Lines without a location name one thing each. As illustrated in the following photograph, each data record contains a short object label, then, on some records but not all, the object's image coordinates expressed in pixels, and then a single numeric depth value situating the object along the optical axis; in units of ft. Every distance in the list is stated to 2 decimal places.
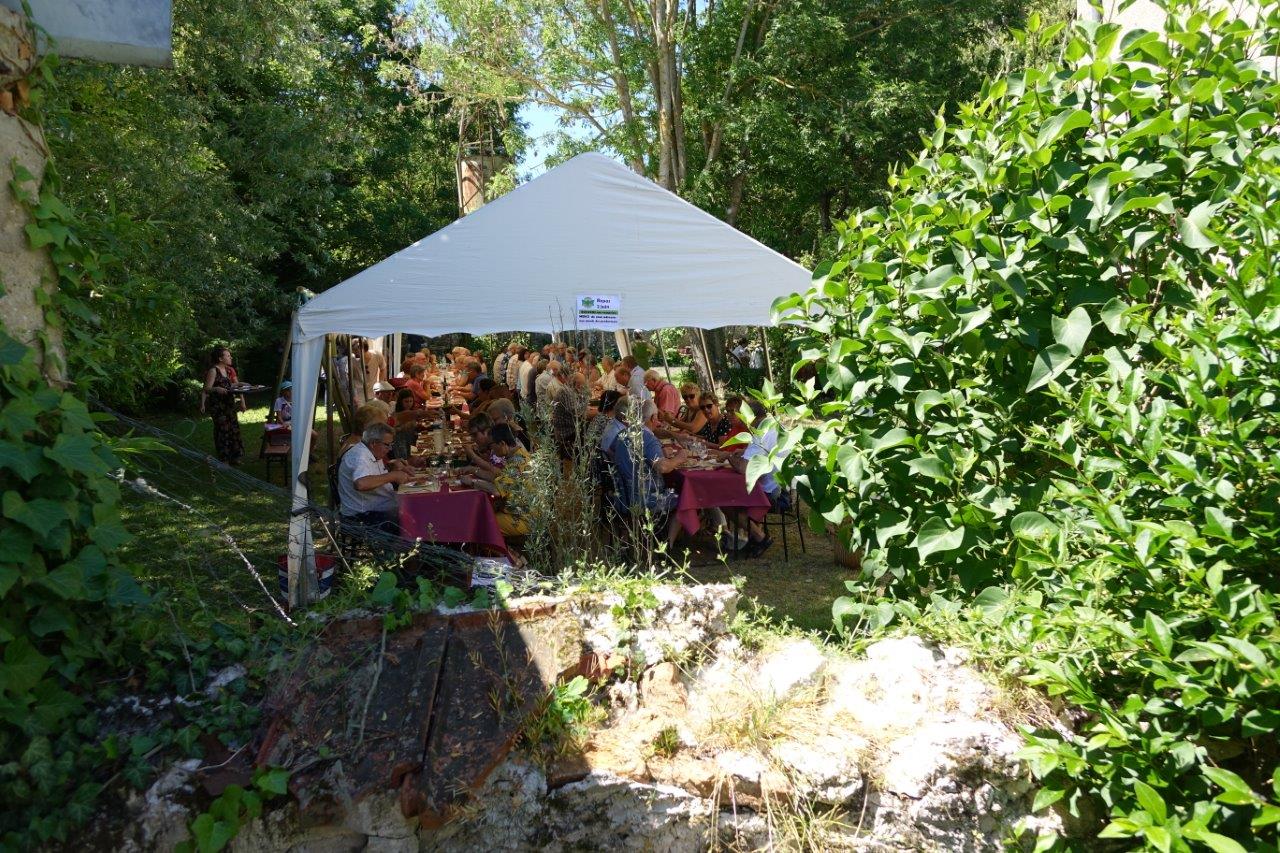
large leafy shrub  6.99
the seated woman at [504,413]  26.86
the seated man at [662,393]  34.09
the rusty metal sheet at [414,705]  7.84
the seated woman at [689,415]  31.99
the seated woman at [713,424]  30.86
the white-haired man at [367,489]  20.40
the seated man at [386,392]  40.86
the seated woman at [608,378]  33.98
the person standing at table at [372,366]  49.65
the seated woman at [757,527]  25.62
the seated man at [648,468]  21.40
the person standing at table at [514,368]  43.31
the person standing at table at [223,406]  41.22
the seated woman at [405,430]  31.86
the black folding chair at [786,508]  26.27
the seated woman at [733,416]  29.03
